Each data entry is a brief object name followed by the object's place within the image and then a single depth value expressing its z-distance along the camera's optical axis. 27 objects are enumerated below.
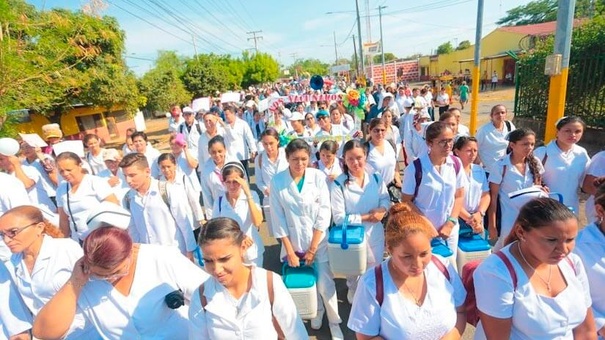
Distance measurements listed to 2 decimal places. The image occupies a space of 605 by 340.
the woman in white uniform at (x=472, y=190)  3.28
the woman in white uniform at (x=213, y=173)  4.02
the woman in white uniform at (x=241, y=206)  3.09
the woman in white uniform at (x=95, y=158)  5.34
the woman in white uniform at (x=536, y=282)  1.59
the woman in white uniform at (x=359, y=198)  3.15
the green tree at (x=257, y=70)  47.09
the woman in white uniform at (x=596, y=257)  1.88
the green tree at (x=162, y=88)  22.14
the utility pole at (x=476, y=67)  8.00
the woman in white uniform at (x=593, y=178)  2.97
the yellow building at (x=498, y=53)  29.64
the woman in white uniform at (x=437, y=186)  3.00
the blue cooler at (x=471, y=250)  2.88
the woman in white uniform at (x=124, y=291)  1.70
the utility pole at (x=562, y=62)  4.87
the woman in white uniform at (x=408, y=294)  1.67
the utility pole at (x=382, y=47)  23.81
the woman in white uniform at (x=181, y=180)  3.48
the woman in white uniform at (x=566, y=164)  3.21
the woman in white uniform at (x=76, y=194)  3.21
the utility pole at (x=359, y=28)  21.40
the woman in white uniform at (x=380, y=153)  4.32
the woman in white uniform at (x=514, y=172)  3.18
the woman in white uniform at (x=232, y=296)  1.75
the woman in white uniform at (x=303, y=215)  2.99
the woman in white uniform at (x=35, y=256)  2.04
